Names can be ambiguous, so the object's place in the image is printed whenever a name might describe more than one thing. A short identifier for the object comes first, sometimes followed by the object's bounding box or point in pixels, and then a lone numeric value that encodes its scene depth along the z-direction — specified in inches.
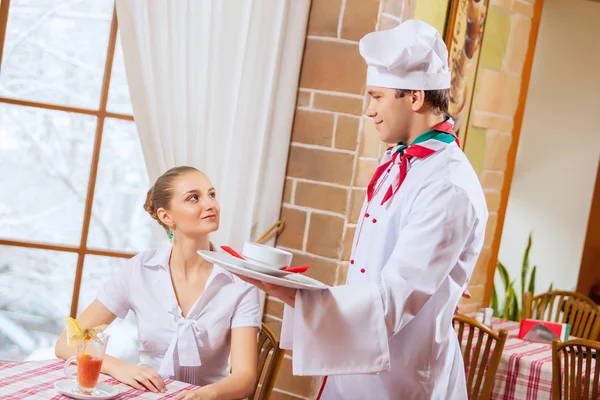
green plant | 187.0
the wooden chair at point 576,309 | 172.2
